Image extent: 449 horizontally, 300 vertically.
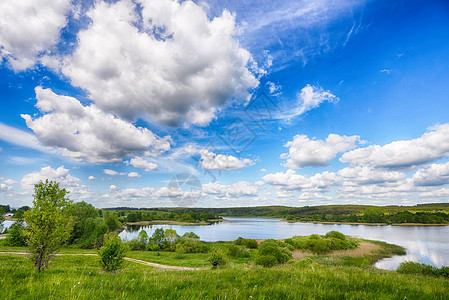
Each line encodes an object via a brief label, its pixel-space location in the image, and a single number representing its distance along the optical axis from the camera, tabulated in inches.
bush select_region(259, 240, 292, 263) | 1387.9
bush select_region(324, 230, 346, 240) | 2174.8
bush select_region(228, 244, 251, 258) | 1847.2
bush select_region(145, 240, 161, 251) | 2276.8
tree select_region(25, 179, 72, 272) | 532.4
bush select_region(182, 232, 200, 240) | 2598.4
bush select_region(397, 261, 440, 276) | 771.7
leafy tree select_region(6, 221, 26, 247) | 1993.1
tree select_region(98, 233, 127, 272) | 642.2
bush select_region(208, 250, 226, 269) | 973.2
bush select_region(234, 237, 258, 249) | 2262.6
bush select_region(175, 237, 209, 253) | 2153.8
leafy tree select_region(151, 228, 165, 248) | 2389.3
